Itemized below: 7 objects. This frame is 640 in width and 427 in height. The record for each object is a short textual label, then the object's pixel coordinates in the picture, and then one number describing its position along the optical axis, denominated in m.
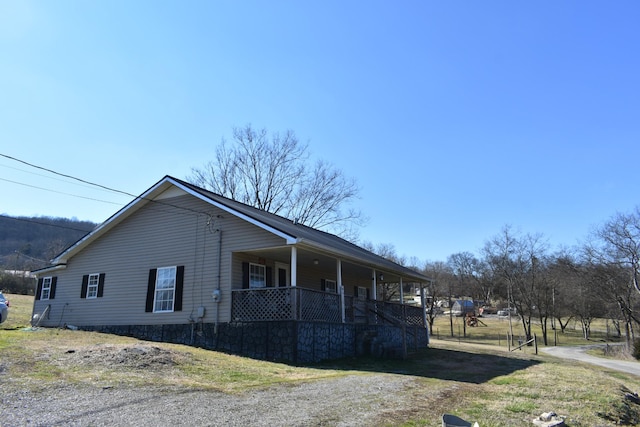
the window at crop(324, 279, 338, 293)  21.42
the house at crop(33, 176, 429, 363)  14.00
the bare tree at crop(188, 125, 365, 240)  36.00
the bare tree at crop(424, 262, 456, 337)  62.81
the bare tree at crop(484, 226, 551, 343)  43.12
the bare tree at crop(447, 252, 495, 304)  75.38
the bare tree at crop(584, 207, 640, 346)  36.53
